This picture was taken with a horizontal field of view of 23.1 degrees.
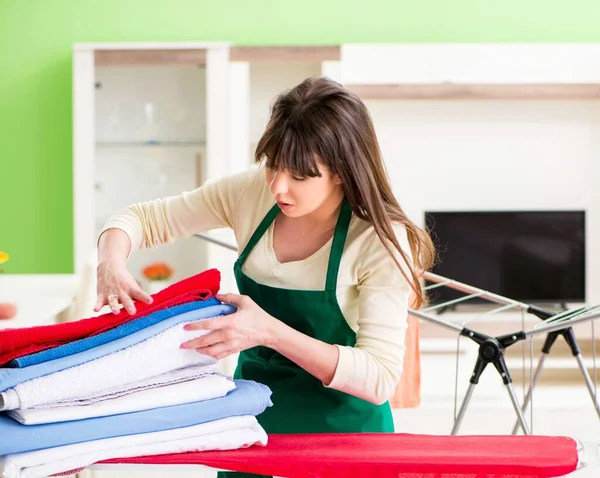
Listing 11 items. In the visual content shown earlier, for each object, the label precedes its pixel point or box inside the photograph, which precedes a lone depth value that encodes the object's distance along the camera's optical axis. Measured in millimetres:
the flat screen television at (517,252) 7633
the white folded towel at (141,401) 1921
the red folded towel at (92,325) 1962
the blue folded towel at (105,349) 1916
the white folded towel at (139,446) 1899
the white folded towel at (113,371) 1913
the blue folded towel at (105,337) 1947
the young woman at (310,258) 2175
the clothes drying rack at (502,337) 3032
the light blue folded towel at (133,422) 1898
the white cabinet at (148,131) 7054
